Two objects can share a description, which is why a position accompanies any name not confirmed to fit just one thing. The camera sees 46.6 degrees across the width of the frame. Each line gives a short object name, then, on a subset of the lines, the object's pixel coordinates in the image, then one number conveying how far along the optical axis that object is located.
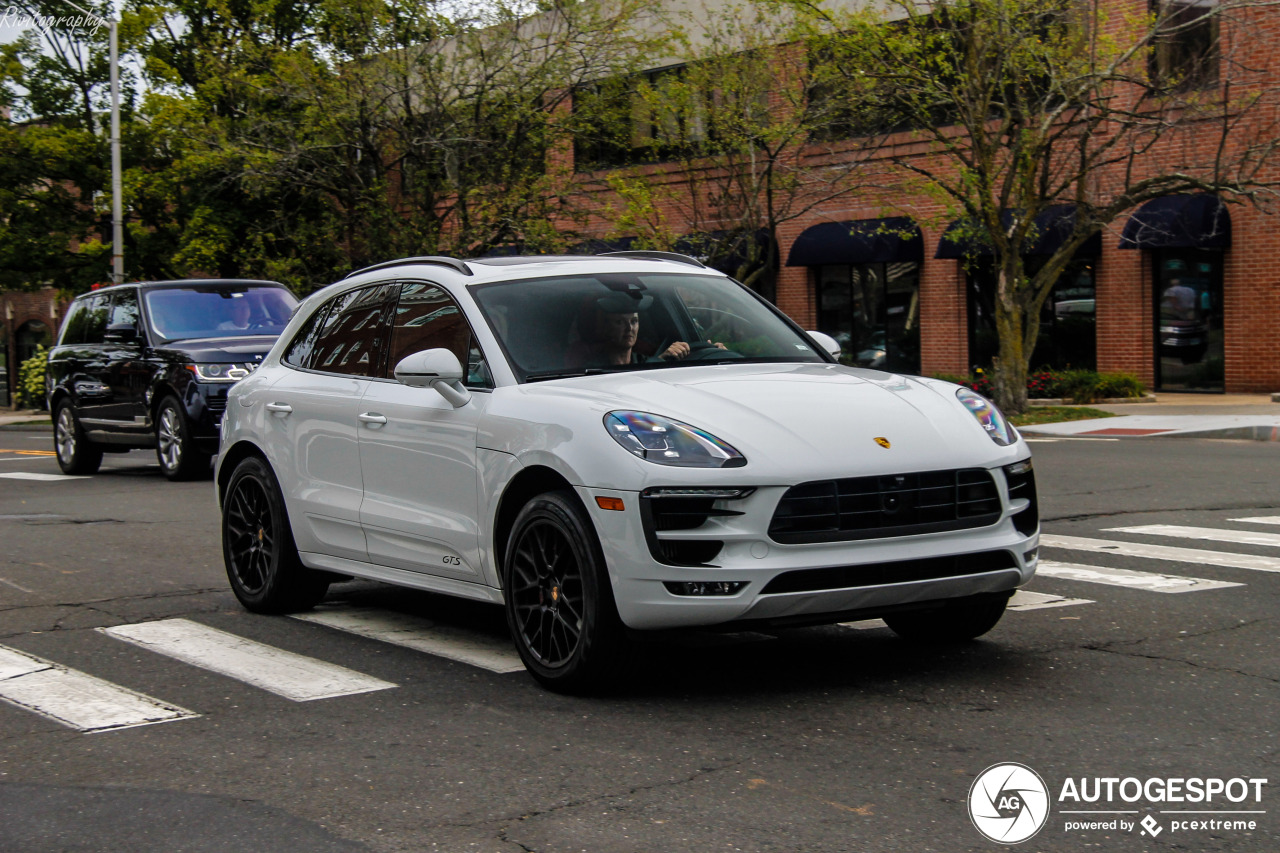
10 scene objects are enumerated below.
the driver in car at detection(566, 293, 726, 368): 6.36
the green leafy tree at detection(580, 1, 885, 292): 26.39
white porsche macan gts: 5.21
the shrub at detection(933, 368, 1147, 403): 26.02
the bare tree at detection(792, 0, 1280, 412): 20.88
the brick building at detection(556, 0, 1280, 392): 25.92
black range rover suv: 15.41
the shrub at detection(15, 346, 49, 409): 38.69
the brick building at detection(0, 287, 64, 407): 50.16
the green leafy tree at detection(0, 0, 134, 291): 36.66
